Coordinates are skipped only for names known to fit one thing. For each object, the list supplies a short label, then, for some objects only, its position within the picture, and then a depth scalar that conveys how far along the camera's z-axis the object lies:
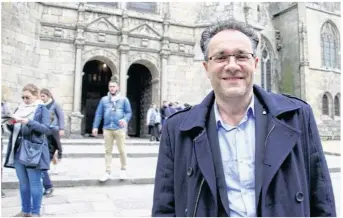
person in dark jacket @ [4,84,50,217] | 3.80
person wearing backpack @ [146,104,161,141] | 13.03
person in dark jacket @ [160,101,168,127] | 12.85
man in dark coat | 1.49
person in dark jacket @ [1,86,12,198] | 3.69
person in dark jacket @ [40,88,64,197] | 5.70
